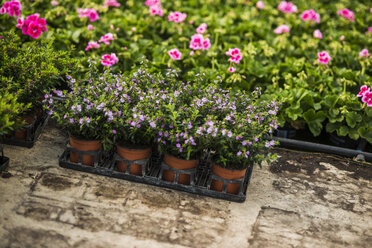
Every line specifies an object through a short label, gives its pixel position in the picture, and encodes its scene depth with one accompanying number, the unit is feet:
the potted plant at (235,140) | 11.04
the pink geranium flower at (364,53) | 17.56
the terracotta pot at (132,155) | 11.78
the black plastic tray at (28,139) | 12.86
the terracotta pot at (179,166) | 11.66
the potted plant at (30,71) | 12.17
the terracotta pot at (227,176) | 11.52
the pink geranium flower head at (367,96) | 14.26
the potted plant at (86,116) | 11.39
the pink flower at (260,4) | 22.33
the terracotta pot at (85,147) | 11.87
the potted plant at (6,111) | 10.14
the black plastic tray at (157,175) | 11.74
